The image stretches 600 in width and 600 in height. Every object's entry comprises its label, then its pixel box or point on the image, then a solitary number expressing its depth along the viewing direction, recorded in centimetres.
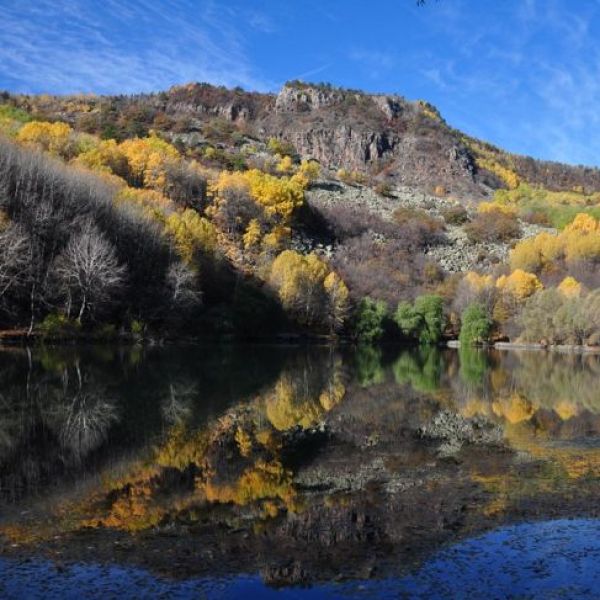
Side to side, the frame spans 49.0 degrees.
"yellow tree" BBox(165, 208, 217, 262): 6831
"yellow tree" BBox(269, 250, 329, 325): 7794
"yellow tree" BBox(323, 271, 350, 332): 8069
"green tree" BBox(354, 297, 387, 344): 8312
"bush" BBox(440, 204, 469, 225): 14550
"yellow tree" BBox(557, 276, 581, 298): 8569
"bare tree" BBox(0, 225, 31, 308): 4725
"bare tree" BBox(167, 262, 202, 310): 6166
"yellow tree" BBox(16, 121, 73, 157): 8556
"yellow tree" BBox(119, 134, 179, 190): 9600
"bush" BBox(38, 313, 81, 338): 5188
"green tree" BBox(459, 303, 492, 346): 8806
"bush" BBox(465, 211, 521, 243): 13388
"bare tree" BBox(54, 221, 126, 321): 5288
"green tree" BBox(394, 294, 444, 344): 8688
